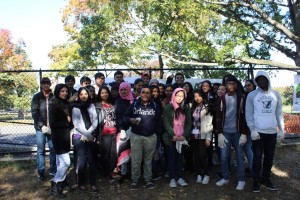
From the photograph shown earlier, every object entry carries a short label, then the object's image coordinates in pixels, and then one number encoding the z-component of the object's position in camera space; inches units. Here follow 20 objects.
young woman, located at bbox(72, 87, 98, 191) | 183.0
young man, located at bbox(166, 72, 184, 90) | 238.9
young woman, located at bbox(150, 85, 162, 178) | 206.4
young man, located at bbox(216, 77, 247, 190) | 191.9
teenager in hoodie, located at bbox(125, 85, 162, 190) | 191.6
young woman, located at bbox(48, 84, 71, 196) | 178.1
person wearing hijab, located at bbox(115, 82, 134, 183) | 196.2
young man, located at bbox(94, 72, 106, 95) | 232.7
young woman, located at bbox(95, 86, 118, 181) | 197.6
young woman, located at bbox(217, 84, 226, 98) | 217.0
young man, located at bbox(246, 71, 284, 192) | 183.2
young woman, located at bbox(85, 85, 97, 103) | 201.0
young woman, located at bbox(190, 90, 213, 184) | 202.2
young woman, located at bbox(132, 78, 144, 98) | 223.5
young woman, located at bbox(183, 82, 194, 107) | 219.3
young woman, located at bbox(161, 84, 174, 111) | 211.8
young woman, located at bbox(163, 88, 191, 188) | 196.4
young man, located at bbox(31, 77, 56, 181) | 197.5
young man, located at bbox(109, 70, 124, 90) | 237.9
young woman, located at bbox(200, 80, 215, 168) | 220.4
